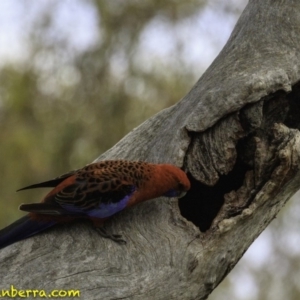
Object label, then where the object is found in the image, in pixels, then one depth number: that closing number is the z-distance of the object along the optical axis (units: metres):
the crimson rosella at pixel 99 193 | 5.93
